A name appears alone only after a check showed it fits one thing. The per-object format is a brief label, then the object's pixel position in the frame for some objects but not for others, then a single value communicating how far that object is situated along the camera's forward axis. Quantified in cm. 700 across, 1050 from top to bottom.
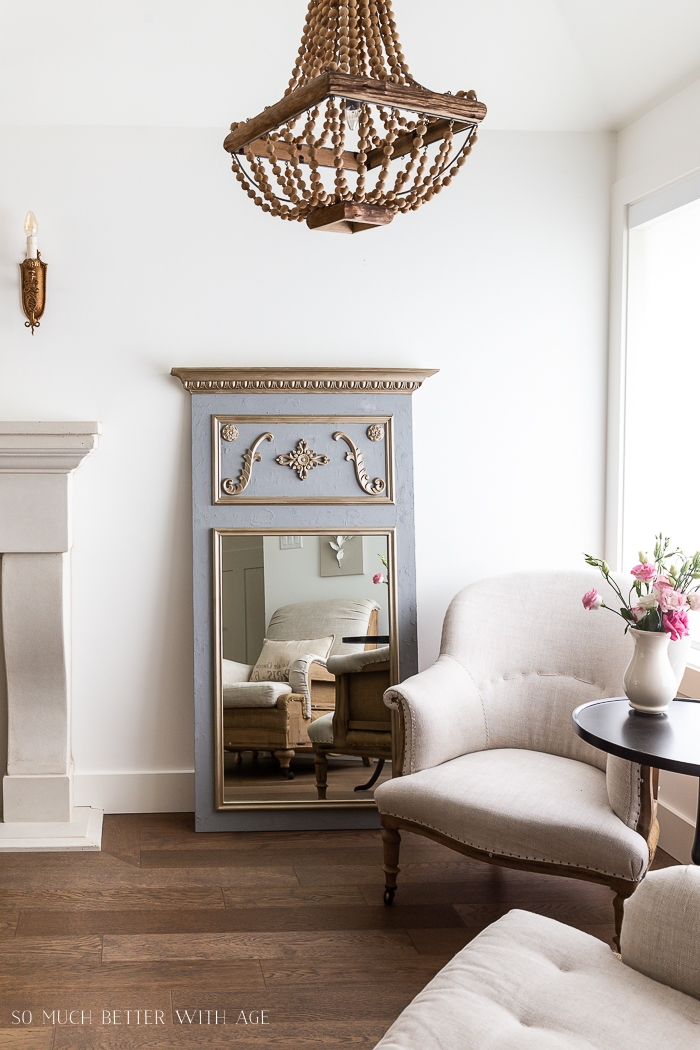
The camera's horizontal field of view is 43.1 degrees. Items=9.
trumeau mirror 335
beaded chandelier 136
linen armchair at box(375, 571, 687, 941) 235
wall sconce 324
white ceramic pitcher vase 242
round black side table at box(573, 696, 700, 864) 206
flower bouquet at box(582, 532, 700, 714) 238
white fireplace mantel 320
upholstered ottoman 142
